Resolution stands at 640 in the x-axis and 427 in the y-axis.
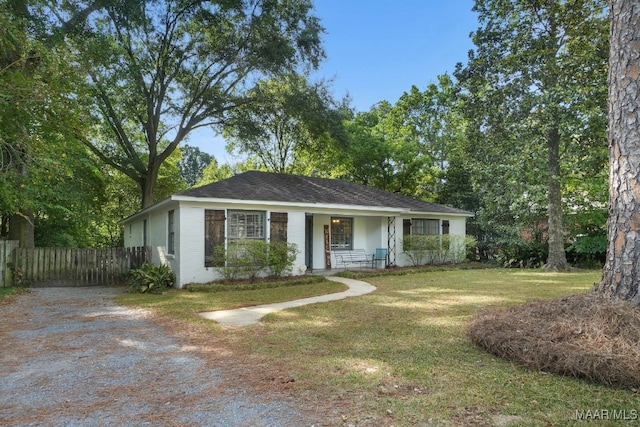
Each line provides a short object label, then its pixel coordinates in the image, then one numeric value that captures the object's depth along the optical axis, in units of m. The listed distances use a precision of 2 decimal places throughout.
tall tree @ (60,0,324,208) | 14.97
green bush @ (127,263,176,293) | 10.14
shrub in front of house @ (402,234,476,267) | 16.03
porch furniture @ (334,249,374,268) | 15.18
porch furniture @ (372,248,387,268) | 15.35
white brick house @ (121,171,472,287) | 10.95
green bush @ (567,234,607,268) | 15.64
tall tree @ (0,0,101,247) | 6.48
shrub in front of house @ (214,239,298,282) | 11.09
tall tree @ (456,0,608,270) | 13.38
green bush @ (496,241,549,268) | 16.70
